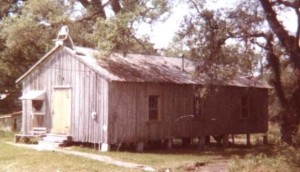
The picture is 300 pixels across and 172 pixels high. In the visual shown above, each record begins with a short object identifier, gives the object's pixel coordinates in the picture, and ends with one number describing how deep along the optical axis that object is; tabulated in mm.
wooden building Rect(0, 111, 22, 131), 37000
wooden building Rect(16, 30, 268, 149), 24797
